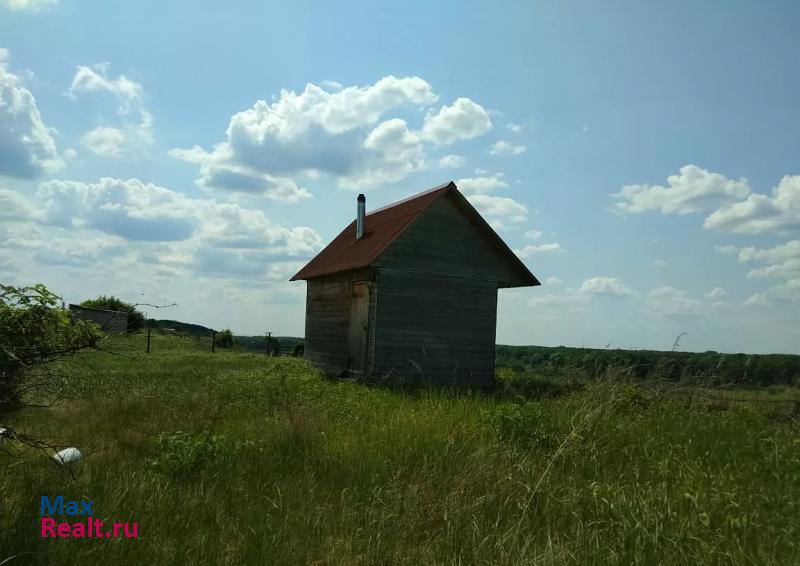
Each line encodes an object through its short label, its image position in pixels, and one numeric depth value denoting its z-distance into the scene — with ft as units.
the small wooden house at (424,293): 54.13
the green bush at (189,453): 18.01
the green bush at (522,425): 22.07
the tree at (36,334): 13.05
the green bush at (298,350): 112.33
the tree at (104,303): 130.41
